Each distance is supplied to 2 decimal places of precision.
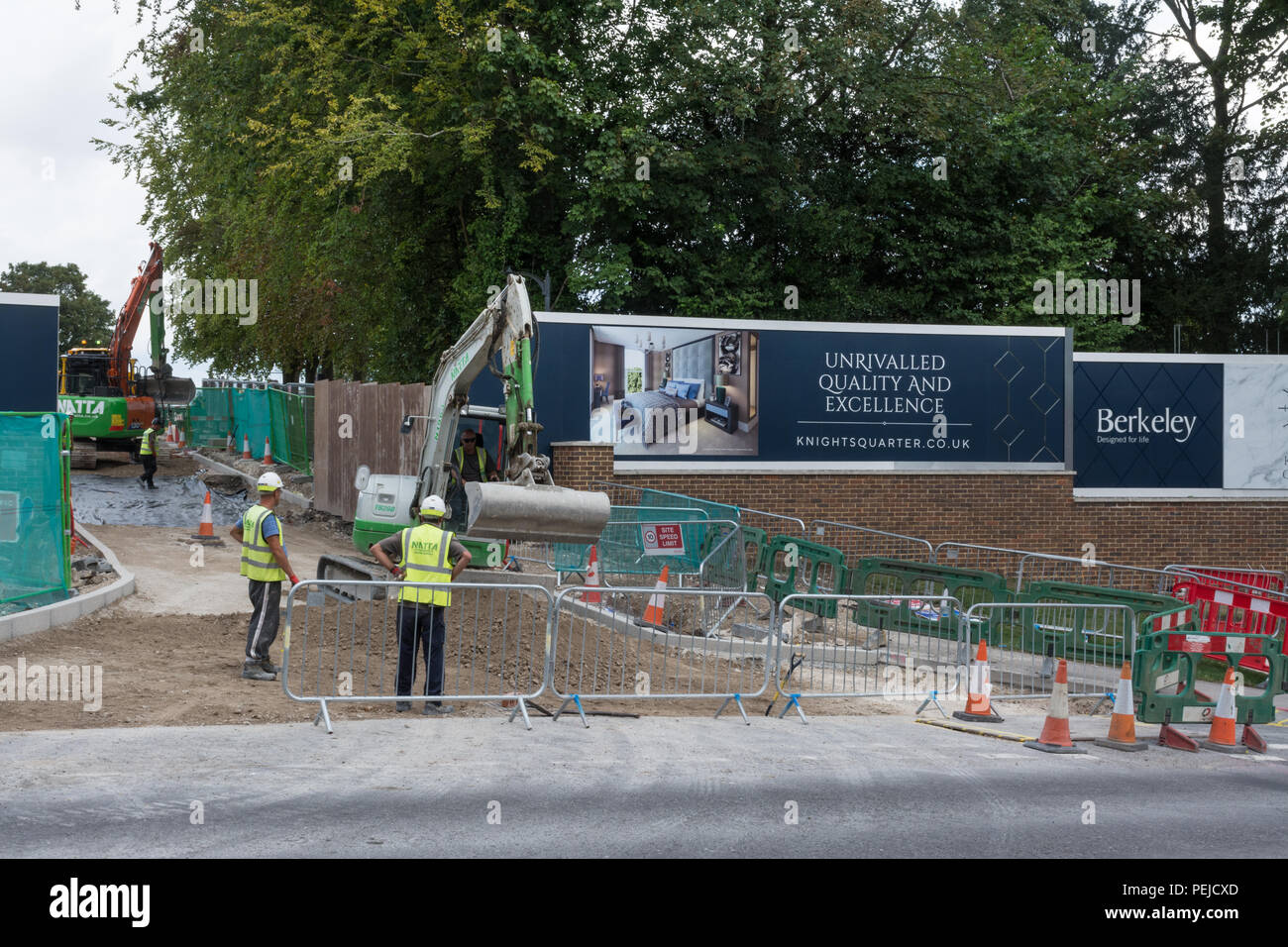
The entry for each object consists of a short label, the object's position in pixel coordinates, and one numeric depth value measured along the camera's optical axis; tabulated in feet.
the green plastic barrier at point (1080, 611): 47.62
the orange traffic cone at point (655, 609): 49.37
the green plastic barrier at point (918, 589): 48.75
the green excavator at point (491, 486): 38.68
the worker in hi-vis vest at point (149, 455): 89.40
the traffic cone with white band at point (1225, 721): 38.73
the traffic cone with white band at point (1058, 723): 36.35
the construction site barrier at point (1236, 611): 51.21
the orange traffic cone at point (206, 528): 69.77
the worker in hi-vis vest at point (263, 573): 38.68
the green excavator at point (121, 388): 104.47
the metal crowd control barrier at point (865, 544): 73.82
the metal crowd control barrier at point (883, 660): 42.93
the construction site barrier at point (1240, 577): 62.90
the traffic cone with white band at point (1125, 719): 37.68
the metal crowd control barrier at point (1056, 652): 45.75
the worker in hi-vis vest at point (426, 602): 35.91
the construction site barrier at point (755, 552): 58.25
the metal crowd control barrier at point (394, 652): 36.47
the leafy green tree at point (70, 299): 278.87
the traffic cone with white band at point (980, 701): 40.60
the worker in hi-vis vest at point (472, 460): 56.70
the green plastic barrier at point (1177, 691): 39.32
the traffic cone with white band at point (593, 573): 56.34
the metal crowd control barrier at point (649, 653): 39.24
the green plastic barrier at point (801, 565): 55.77
